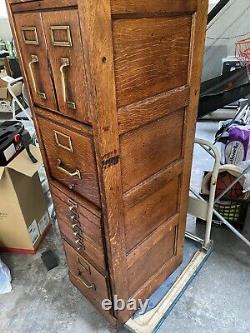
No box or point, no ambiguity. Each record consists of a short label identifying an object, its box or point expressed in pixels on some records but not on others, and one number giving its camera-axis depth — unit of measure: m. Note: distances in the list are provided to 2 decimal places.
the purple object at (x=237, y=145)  2.05
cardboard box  1.49
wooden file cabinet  0.71
